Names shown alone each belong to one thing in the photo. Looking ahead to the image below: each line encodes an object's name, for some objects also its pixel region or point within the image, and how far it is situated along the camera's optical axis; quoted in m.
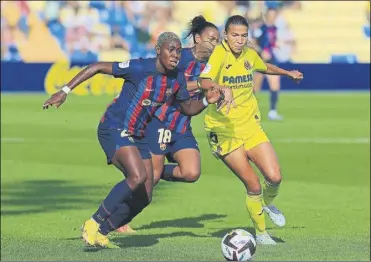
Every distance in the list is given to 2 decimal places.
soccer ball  16.12
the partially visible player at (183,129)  20.55
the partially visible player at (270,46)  51.50
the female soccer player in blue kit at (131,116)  18.25
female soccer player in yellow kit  18.98
